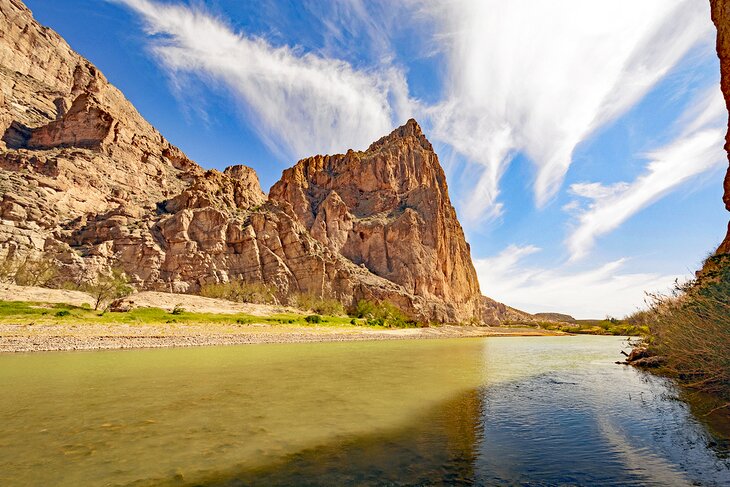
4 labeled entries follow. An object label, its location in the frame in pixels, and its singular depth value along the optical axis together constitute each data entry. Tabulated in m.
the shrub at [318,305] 111.38
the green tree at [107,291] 65.06
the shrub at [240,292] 100.00
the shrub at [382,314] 112.81
